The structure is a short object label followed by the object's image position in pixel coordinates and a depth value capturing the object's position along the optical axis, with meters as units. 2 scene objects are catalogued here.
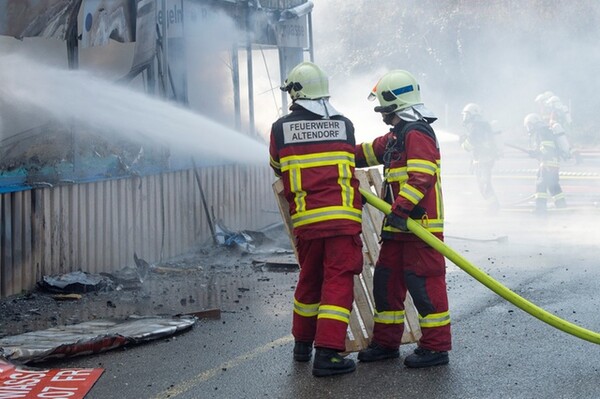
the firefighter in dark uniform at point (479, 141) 14.86
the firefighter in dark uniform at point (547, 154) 14.10
